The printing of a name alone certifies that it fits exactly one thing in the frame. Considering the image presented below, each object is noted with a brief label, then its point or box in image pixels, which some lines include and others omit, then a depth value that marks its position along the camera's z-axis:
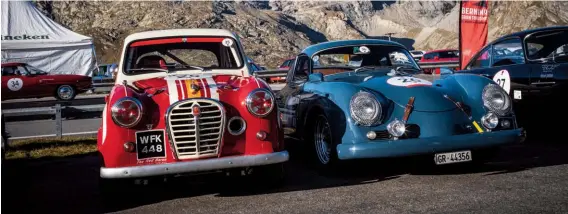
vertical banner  14.07
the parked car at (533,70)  7.05
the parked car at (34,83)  19.22
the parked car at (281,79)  26.03
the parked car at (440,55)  31.77
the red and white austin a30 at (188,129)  4.79
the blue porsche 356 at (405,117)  5.38
